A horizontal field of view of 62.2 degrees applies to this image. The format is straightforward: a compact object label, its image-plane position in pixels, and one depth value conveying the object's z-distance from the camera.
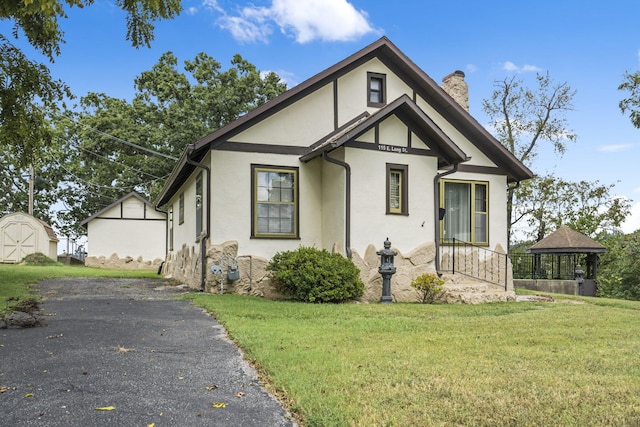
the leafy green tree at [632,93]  24.52
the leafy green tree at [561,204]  28.91
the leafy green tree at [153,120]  32.31
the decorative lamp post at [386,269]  11.58
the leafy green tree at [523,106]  29.56
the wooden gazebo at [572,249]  20.75
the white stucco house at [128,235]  29.12
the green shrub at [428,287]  11.93
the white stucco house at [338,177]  12.11
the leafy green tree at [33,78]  9.64
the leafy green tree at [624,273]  19.22
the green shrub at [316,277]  10.83
